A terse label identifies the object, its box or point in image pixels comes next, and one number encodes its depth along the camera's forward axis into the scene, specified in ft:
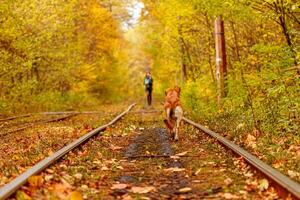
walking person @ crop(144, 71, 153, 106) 207.21
